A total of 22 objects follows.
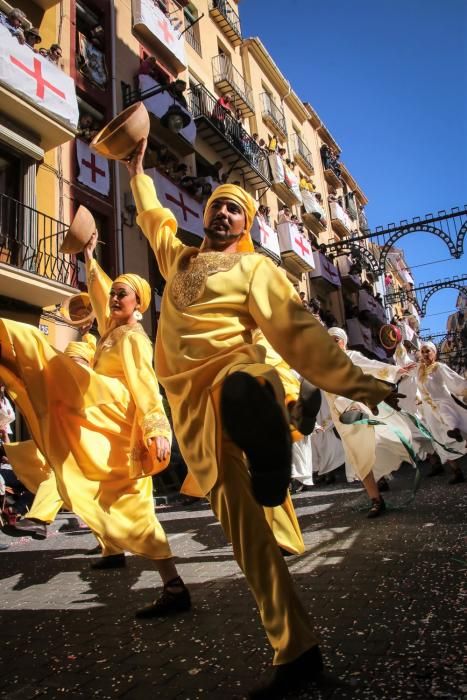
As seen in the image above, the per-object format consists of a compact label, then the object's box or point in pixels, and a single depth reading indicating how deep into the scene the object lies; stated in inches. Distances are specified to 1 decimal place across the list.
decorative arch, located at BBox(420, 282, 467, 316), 987.9
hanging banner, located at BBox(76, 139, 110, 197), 477.4
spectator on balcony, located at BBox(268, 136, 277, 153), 884.4
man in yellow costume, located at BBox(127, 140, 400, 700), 62.6
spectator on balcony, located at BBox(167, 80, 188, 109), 578.6
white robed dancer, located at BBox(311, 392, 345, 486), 376.3
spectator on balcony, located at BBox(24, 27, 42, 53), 417.1
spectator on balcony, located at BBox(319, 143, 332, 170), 1250.6
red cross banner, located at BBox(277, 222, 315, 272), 828.6
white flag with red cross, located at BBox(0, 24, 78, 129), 381.4
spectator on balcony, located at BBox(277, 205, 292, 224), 835.3
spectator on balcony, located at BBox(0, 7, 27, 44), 383.2
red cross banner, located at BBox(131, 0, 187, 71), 589.9
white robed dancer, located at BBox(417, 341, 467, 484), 318.7
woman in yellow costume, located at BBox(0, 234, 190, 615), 111.5
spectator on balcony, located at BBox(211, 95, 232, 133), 711.7
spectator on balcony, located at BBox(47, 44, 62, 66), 448.1
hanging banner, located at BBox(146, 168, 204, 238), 523.2
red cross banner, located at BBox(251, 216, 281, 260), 701.9
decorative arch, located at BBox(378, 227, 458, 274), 759.1
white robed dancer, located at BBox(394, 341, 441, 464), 324.5
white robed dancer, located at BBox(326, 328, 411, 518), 199.2
